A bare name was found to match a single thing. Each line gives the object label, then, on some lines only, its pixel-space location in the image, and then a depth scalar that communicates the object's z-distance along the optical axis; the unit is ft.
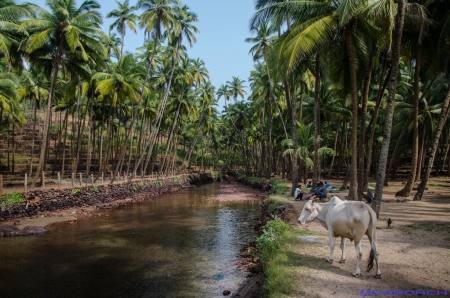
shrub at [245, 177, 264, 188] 134.00
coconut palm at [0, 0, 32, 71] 60.49
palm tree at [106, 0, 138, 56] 102.53
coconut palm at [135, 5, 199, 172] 111.75
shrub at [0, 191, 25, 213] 57.41
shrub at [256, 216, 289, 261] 30.81
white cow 23.99
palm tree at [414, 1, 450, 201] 51.26
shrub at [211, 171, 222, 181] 199.15
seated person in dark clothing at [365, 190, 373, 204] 49.14
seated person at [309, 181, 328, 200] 59.00
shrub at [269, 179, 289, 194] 91.25
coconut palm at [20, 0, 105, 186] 66.44
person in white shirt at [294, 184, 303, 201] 66.93
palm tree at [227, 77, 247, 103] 185.26
